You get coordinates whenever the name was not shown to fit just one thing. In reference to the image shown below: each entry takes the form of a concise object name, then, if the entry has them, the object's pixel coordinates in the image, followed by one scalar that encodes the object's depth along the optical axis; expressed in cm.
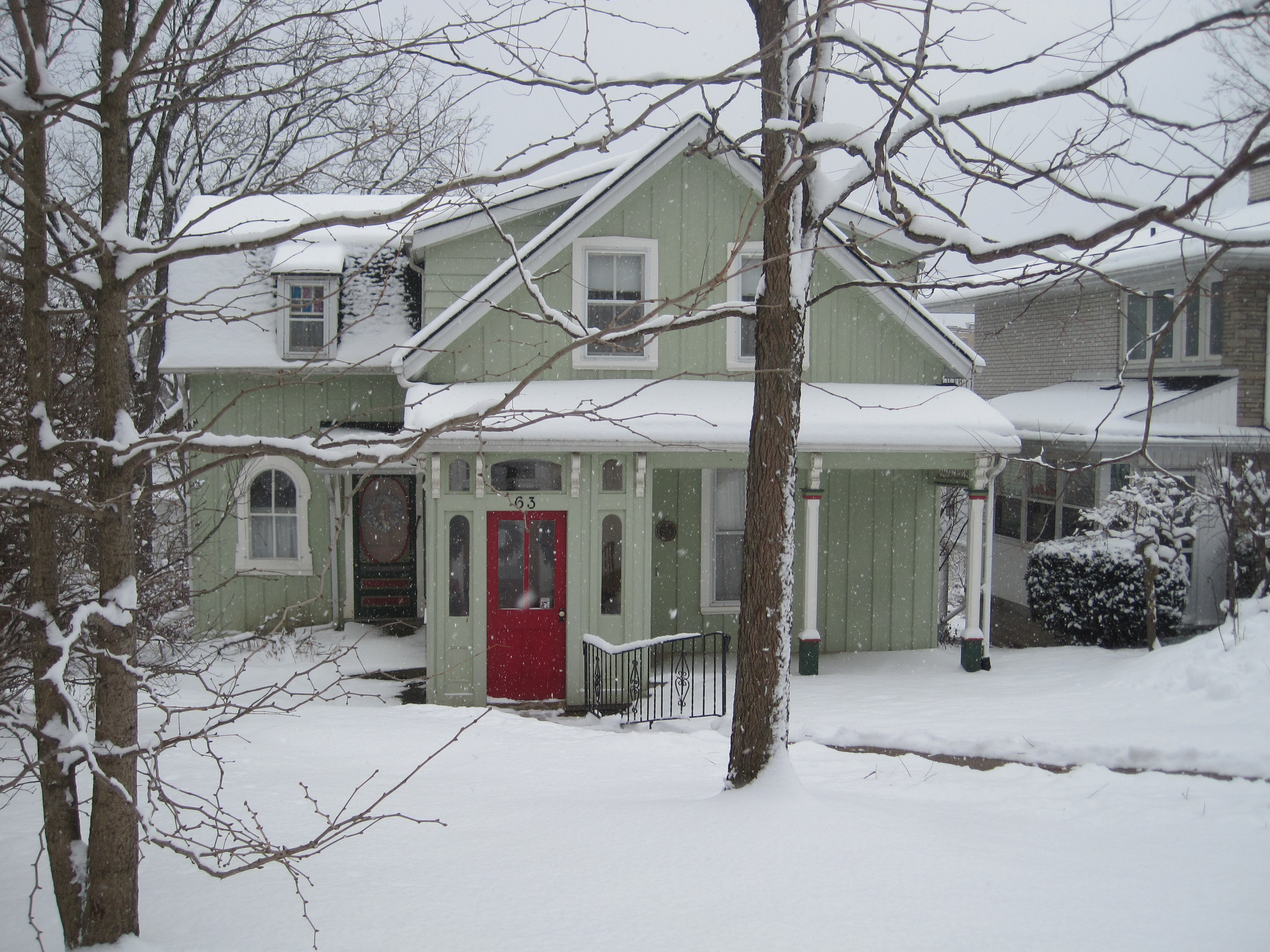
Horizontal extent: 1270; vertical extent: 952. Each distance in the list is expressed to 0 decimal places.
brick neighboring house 1423
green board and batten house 1034
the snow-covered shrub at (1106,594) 1290
